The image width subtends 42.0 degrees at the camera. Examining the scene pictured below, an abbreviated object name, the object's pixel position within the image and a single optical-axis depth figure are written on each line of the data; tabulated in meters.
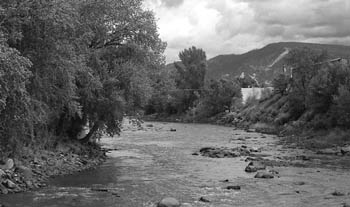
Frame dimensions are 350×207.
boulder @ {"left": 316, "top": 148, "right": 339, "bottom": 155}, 43.29
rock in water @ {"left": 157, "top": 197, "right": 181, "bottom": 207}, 21.12
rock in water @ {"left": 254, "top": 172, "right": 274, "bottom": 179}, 29.80
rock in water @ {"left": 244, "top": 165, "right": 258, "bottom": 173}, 32.75
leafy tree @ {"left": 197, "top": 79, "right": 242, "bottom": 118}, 116.50
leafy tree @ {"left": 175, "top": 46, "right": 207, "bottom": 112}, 132.00
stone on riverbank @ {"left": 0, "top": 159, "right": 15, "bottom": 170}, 24.52
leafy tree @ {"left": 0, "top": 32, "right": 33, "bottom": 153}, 16.52
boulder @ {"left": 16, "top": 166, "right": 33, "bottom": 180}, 25.45
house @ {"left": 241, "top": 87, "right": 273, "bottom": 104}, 111.24
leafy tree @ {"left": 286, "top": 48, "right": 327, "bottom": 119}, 70.94
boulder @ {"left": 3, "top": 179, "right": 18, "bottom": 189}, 23.46
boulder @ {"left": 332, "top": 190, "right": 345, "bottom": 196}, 23.98
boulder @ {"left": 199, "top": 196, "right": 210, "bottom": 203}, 22.55
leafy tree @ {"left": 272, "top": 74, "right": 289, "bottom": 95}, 84.31
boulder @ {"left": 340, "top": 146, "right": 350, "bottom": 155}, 42.60
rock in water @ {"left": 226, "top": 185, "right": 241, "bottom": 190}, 26.01
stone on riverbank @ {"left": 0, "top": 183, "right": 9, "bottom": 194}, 22.78
